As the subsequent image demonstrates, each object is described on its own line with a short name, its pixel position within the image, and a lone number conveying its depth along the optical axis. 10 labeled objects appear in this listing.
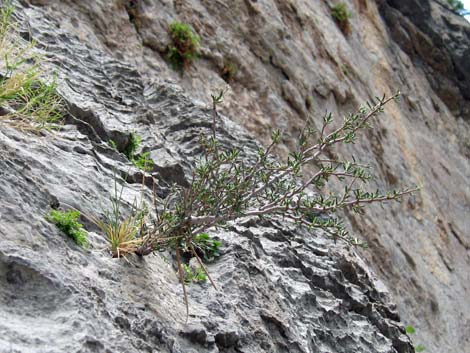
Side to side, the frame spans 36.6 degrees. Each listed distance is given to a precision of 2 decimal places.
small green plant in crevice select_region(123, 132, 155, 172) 5.63
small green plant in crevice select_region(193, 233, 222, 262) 4.82
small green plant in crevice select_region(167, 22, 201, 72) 9.31
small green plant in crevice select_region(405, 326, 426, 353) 9.28
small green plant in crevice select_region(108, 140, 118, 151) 5.51
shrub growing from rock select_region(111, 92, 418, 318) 4.00
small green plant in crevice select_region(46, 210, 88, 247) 3.68
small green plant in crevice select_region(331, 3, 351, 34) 14.70
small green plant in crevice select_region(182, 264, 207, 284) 4.46
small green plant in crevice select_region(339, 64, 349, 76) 13.49
